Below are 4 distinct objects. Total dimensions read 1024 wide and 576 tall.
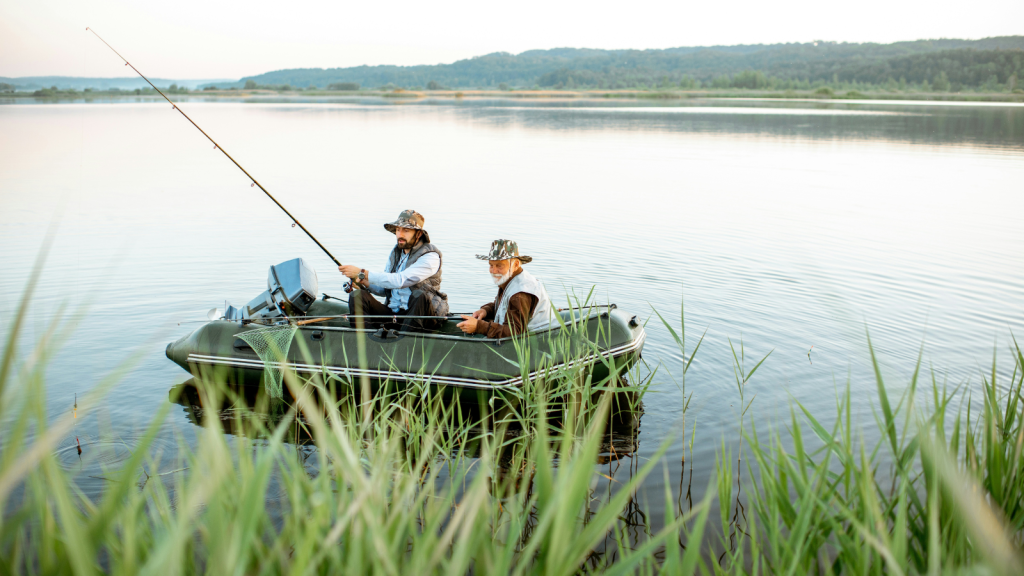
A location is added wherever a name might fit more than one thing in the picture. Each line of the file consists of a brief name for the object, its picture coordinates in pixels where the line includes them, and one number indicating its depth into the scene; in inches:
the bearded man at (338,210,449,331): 244.2
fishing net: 225.7
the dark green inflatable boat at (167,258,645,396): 217.3
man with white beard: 213.2
